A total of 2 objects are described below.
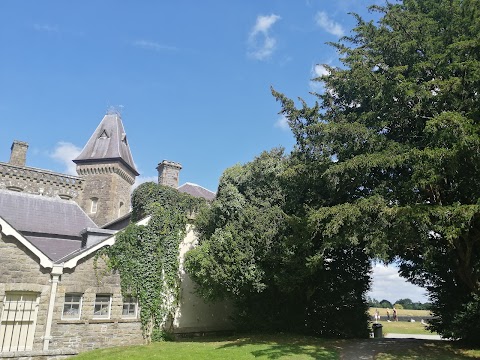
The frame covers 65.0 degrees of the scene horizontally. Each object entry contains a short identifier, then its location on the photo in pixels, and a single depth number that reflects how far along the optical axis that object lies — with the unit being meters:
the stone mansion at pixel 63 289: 14.11
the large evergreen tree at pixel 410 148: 10.70
